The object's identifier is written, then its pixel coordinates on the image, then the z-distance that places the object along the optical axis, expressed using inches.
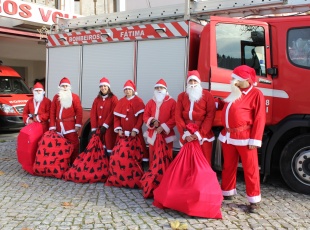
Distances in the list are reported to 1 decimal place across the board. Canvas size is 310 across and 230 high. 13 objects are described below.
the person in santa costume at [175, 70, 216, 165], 185.3
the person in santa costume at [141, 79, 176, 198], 194.2
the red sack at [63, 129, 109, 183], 222.1
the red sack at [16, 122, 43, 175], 242.7
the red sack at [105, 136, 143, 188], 209.5
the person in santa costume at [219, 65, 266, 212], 166.7
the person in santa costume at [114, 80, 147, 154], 222.5
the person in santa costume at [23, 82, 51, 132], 254.1
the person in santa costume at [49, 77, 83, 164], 245.3
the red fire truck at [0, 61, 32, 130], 437.4
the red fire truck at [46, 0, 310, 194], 194.9
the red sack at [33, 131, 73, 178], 232.2
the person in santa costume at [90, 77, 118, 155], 238.1
